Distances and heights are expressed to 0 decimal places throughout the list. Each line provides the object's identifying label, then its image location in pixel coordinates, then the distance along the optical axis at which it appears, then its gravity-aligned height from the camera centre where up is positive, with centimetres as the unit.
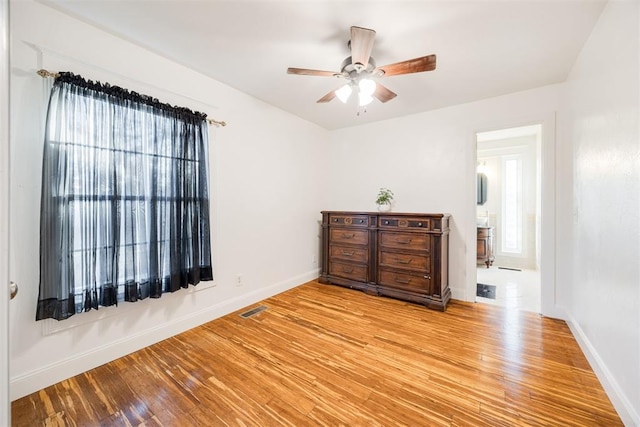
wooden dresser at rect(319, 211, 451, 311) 300 -57
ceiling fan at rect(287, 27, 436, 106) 171 +107
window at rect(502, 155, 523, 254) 509 +14
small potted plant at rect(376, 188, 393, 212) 366 +17
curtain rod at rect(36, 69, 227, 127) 162 +89
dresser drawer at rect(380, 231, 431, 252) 305 -37
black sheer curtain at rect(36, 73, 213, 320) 167 +9
